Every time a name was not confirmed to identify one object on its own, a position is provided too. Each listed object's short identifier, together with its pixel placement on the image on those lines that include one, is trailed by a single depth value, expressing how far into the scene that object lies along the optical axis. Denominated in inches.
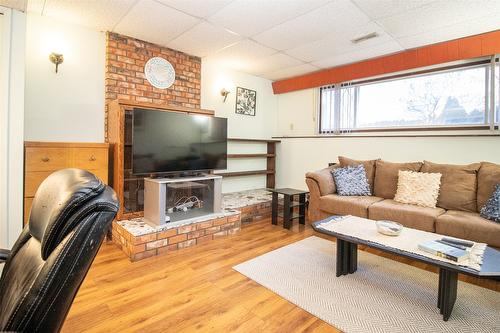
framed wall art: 180.9
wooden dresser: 96.0
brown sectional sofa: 93.6
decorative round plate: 136.1
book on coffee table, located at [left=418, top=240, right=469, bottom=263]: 62.5
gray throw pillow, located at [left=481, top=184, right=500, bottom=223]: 92.4
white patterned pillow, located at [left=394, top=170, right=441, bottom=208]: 114.7
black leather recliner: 26.5
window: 122.6
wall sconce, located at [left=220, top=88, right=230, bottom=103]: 170.2
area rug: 64.6
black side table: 138.6
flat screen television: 109.0
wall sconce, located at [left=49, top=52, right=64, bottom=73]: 110.1
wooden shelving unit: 179.9
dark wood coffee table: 58.1
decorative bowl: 79.1
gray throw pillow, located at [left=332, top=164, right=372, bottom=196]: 134.7
